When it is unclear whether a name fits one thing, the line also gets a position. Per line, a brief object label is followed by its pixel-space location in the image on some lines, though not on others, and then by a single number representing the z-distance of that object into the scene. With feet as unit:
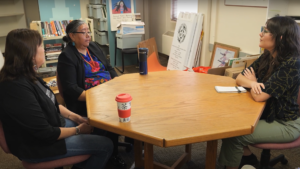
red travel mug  4.19
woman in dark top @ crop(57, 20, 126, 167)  6.57
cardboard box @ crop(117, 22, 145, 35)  15.03
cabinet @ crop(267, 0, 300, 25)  8.78
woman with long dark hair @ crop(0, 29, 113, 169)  4.27
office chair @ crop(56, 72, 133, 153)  7.76
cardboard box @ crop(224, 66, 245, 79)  8.82
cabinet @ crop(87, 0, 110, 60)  16.57
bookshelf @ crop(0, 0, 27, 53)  17.31
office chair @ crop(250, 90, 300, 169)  5.25
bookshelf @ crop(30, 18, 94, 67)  13.28
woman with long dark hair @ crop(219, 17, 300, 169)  5.21
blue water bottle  6.96
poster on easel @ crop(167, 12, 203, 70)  12.80
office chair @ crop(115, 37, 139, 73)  15.47
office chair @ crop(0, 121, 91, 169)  4.73
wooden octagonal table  4.12
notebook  5.76
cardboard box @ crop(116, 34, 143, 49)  15.28
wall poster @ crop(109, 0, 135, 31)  15.37
